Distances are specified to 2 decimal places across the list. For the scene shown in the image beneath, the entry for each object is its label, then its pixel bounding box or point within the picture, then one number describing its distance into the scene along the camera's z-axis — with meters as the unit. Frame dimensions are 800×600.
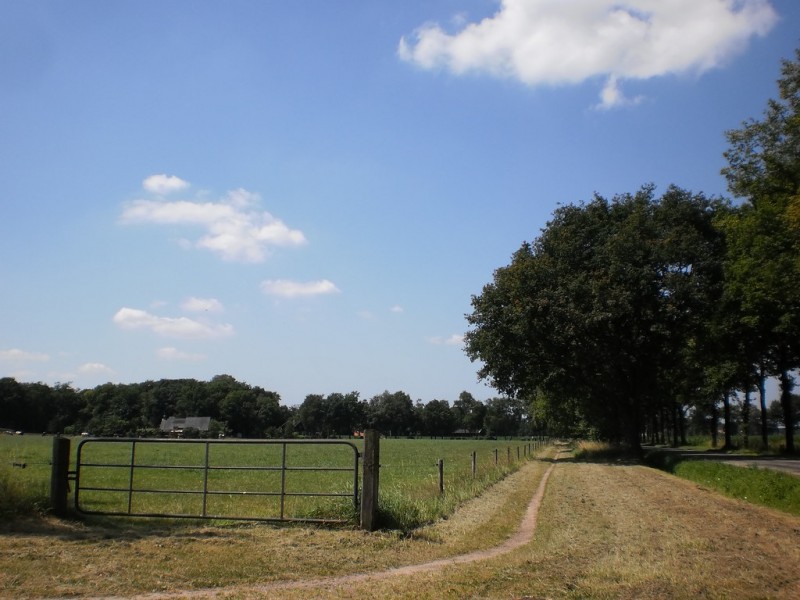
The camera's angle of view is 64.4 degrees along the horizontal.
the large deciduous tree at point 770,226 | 25.95
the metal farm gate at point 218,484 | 12.34
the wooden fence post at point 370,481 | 11.40
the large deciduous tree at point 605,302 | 36.78
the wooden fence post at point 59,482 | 12.38
